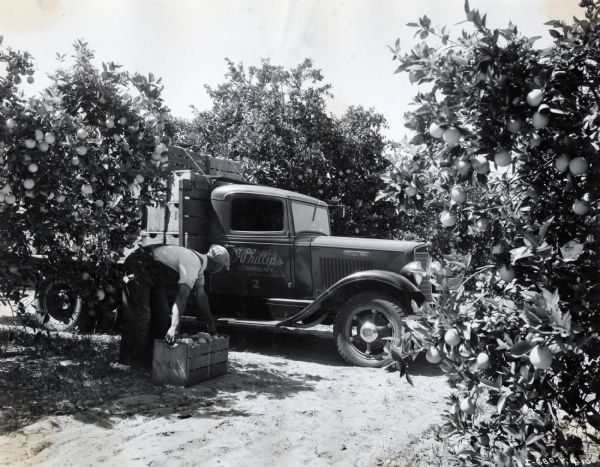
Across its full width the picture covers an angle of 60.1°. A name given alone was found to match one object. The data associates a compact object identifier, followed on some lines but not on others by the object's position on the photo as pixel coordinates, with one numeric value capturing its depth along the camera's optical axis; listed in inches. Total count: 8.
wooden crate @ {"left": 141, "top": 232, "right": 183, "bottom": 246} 246.5
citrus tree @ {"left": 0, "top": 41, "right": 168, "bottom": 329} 168.7
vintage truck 228.4
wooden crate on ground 169.5
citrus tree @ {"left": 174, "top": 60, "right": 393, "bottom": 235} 422.3
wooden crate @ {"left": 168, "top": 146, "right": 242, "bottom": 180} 268.1
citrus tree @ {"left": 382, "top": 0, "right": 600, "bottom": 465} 74.6
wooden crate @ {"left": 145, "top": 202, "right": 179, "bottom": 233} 248.5
